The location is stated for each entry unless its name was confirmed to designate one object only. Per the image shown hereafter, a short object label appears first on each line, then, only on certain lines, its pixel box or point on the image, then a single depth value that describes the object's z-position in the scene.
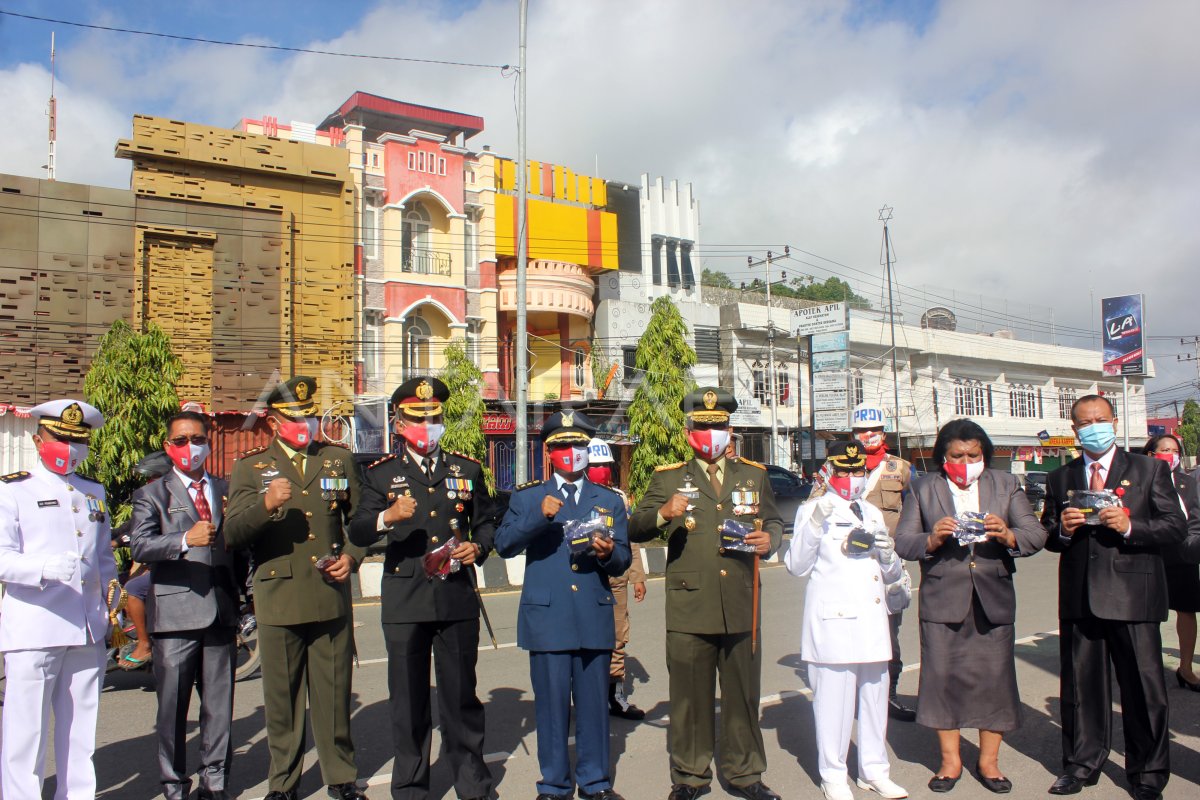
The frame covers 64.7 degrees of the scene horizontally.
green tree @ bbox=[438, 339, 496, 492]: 24.25
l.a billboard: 36.72
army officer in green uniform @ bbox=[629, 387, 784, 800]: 5.23
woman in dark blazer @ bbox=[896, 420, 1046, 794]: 5.31
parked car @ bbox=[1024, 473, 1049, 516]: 18.02
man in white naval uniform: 4.76
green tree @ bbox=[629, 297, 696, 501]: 22.84
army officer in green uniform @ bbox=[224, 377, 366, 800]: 5.18
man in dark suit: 5.19
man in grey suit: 5.20
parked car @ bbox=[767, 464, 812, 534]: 25.39
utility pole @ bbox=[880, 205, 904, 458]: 37.50
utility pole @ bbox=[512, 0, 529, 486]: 20.31
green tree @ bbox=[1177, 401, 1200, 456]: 65.06
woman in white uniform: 5.17
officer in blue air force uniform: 5.10
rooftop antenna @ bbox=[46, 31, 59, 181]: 25.02
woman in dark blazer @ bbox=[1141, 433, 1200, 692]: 7.57
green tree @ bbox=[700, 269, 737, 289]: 58.72
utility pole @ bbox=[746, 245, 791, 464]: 34.12
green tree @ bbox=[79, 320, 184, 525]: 16.17
